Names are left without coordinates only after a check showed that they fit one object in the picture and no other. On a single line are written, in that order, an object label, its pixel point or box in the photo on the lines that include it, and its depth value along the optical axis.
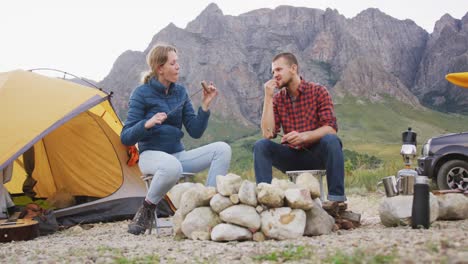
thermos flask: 4.39
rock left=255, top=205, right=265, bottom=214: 4.53
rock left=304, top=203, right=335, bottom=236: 4.51
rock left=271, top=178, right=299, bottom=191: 4.64
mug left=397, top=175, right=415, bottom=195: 5.09
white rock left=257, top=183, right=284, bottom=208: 4.43
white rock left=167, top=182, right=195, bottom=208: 5.63
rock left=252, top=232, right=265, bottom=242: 4.35
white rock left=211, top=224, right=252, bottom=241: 4.37
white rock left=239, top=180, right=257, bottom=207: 4.50
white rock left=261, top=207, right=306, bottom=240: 4.32
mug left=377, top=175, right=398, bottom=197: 5.35
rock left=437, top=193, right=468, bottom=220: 5.05
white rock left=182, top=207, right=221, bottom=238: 4.60
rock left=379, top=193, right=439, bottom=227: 4.72
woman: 5.12
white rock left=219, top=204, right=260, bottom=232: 4.39
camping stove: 5.09
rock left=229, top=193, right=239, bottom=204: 4.54
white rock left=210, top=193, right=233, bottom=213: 4.57
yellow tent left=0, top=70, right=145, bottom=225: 6.16
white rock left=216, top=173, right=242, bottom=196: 4.59
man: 5.09
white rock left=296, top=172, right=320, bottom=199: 4.75
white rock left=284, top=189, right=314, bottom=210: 4.45
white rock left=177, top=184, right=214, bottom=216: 4.73
